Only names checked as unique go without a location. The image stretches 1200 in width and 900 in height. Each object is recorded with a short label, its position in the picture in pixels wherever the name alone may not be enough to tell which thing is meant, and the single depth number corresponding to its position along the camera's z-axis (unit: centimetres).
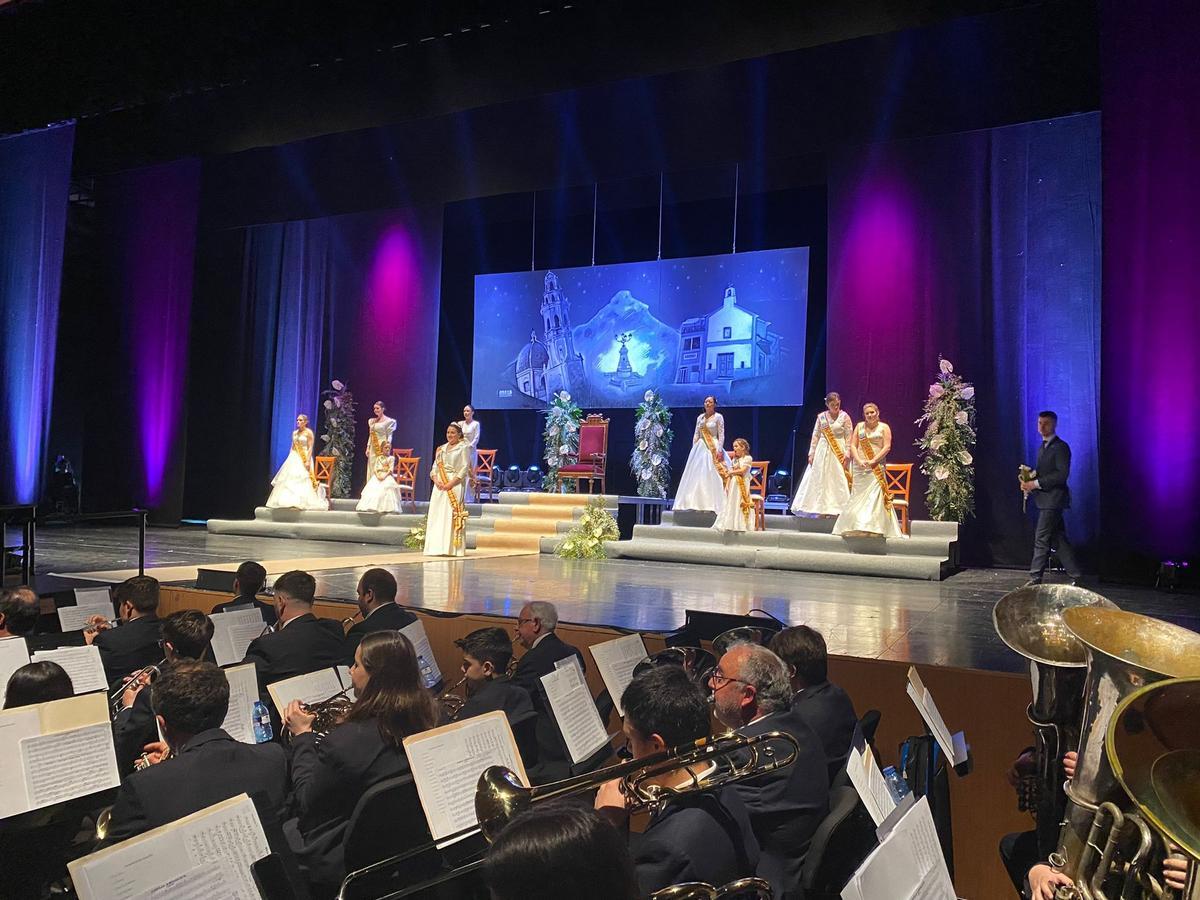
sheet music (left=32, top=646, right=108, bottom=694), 314
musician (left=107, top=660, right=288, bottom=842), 191
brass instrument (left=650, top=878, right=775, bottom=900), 136
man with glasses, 207
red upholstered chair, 1272
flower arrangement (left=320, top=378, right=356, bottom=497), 1435
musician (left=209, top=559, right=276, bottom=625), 465
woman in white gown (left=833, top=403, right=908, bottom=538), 928
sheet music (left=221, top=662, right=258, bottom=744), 278
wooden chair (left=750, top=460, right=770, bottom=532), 1032
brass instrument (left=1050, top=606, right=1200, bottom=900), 147
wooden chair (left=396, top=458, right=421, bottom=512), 1347
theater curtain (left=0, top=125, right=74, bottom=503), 1141
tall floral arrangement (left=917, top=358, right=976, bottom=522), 973
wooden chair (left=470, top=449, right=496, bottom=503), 1347
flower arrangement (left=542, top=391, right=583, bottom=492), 1348
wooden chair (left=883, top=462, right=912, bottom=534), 977
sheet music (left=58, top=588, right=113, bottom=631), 436
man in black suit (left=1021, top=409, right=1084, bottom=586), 756
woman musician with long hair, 216
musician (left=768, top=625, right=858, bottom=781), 259
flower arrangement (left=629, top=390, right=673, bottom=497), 1303
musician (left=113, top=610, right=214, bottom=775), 273
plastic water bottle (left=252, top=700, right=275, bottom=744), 288
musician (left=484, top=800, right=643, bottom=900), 103
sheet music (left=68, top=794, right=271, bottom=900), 119
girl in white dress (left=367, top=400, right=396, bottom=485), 1292
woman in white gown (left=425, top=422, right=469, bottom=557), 1002
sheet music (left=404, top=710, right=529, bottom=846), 187
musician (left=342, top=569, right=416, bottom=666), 386
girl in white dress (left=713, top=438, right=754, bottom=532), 1005
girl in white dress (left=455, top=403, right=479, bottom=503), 1234
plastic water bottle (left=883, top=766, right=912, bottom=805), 216
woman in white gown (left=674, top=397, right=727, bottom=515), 1064
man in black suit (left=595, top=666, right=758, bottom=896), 156
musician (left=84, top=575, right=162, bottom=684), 373
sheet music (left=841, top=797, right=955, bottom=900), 114
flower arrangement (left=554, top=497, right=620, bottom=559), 1023
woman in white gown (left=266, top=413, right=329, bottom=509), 1293
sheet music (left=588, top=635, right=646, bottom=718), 308
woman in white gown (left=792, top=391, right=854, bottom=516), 998
